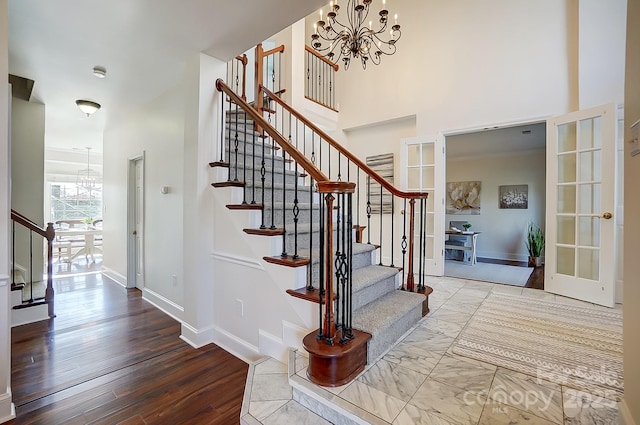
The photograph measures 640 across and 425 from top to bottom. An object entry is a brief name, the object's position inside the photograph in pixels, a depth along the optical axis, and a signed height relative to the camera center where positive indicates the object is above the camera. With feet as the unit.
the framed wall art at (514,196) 20.94 +1.18
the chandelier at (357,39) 9.95 +6.89
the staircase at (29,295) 10.28 -3.38
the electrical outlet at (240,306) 7.91 -2.65
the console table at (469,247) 18.80 -2.28
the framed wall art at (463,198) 22.99 +1.15
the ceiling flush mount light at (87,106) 12.46 +4.51
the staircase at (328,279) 5.42 -1.73
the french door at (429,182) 14.08 +1.50
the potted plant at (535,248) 18.12 -2.25
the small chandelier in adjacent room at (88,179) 28.35 +3.07
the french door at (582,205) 9.87 +0.27
